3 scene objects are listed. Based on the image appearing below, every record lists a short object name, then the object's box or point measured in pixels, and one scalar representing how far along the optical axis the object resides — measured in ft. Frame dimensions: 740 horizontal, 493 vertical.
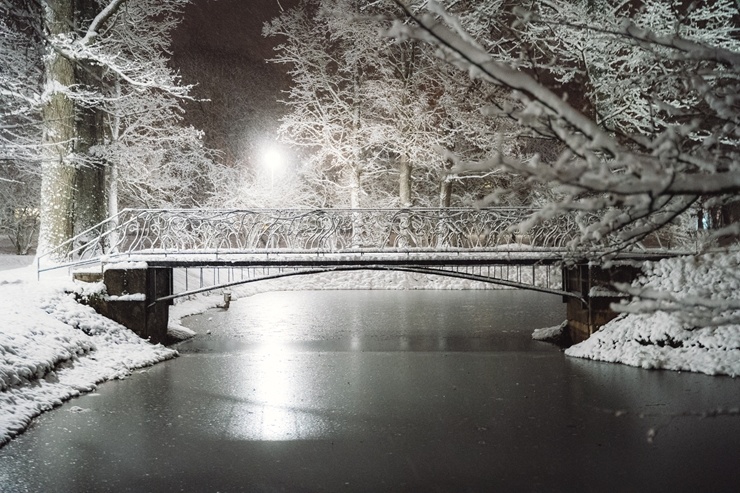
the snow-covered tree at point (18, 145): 44.50
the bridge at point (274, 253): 47.14
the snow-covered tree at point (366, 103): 80.59
